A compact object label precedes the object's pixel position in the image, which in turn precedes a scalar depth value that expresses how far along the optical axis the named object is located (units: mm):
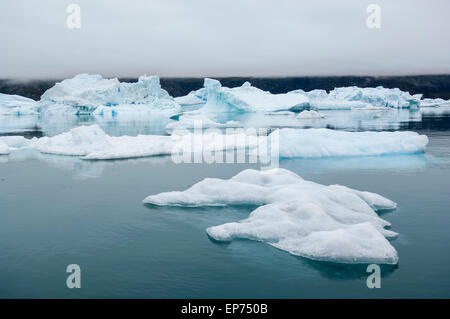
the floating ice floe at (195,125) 29438
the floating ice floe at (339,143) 16281
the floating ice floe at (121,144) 17156
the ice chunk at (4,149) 18016
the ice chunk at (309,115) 47312
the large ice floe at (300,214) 6238
